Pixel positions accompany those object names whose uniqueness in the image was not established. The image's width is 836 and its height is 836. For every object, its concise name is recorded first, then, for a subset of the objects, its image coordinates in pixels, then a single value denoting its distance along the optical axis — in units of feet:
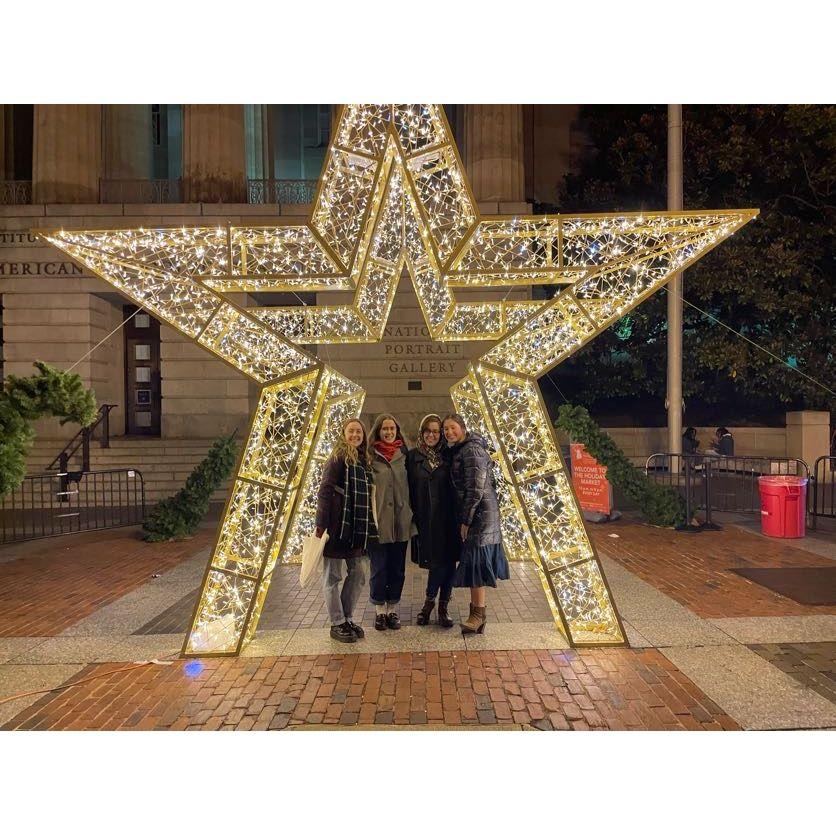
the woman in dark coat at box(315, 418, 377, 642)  14.73
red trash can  26.58
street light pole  40.04
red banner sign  29.94
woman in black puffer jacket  14.94
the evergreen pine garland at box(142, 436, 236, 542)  28.02
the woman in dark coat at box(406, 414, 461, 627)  15.47
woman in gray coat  15.52
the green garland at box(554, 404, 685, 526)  28.12
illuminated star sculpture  14.38
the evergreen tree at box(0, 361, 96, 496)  17.56
